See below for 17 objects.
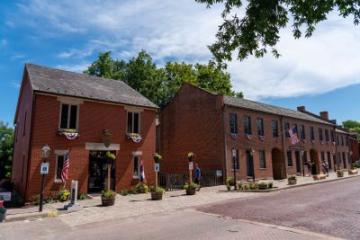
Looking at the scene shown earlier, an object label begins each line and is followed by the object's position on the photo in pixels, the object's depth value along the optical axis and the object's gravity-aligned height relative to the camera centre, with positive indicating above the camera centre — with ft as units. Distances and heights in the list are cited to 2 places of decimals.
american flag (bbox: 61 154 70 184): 49.29 -0.67
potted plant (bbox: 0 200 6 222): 35.45 -5.69
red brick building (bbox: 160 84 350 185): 83.66 +9.90
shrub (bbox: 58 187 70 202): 51.80 -5.05
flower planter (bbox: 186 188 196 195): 59.00 -4.90
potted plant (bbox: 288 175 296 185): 74.43 -3.56
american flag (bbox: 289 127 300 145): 87.77 +9.65
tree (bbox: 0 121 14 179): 114.74 +4.10
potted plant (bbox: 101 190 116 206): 46.42 -5.07
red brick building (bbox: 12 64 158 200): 52.54 +7.60
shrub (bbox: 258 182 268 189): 65.00 -4.25
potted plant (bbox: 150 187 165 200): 52.70 -4.93
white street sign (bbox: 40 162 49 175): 43.25 -0.13
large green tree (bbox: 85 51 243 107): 132.57 +43.88
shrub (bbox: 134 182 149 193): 62.14 -4.53
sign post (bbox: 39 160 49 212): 43.24 -0.13
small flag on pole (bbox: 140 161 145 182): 62.52 -1.06
